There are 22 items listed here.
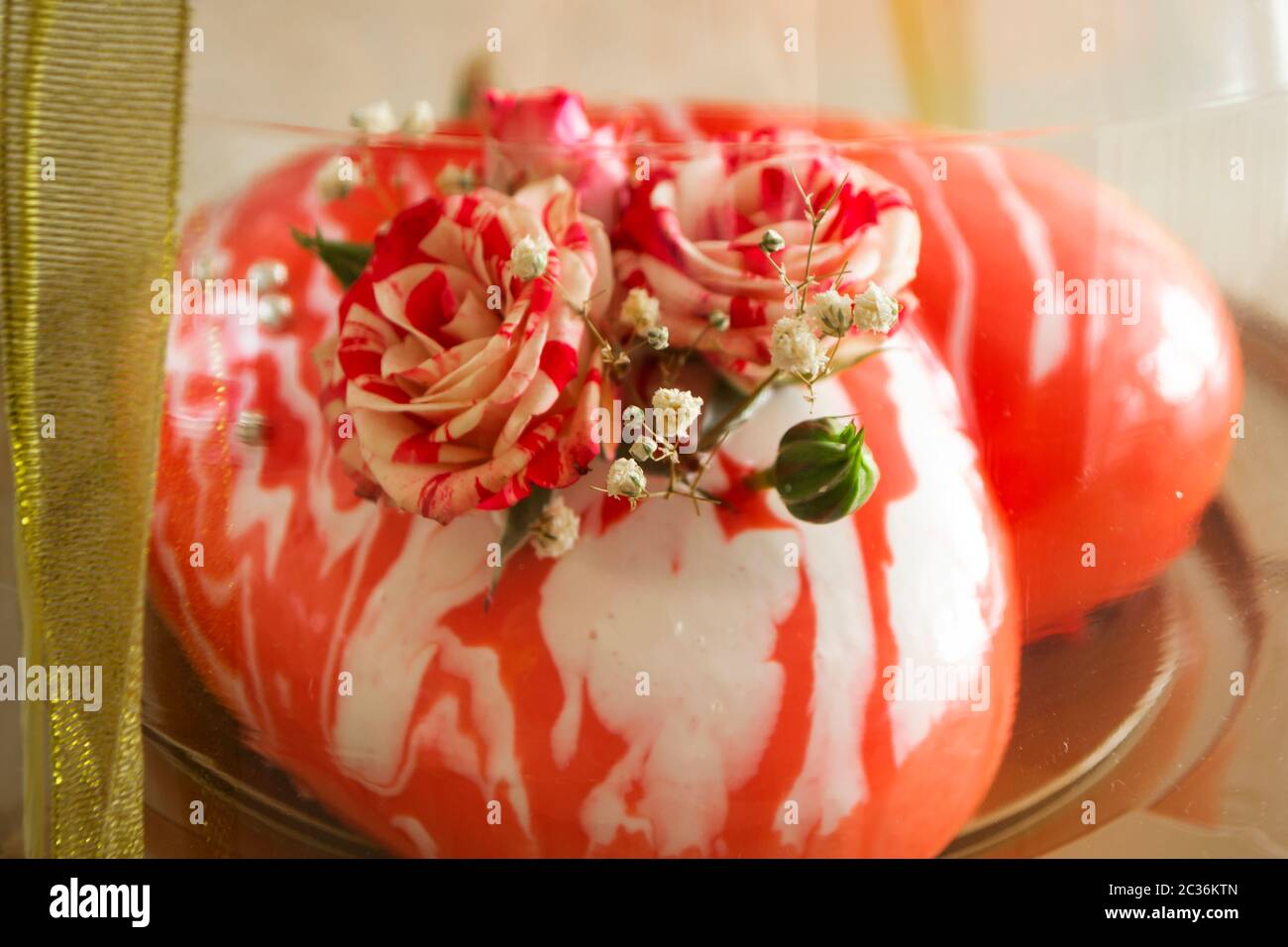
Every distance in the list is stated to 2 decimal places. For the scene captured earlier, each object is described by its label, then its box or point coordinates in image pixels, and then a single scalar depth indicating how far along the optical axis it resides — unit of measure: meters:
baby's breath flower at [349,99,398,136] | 0.40
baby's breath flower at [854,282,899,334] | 0.27
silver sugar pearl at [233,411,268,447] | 0.32
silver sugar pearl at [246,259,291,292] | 0.35
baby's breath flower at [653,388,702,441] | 0.28
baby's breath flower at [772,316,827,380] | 0.27
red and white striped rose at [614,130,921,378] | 0.28
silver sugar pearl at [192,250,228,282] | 0.34
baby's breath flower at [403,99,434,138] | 0.43
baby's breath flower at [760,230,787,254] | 0.28
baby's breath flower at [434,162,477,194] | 0.34
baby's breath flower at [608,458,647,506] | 0.27
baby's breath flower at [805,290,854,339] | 0.27
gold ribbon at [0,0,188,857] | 0.31
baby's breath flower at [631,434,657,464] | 0.28
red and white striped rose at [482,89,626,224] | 0.31
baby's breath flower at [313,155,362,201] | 0.35
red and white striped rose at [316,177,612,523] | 0.27
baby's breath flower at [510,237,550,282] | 0.27
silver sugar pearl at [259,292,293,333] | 0.34
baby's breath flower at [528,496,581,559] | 0.29
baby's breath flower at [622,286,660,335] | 0.29
